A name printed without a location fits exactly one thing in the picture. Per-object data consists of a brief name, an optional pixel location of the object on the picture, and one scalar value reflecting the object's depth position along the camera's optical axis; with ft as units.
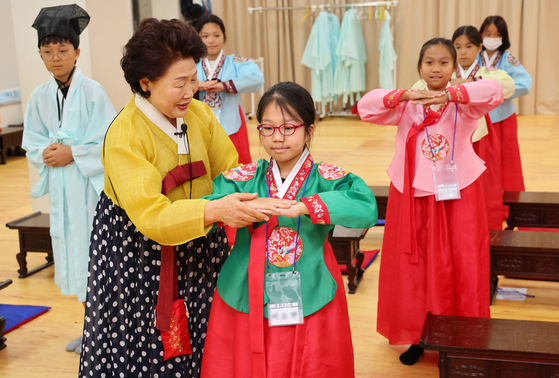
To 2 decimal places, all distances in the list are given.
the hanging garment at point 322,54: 28.14
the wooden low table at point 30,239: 12.22
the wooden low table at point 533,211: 12.53
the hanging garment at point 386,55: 27.45
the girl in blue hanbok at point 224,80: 12.73
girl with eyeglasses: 5.03
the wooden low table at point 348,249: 11.02
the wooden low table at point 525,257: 9.91
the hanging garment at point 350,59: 27.76
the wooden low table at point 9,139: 23.67
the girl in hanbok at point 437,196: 7.63
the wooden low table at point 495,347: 6.23
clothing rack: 27.85
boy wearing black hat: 8.21
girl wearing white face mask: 13.97
